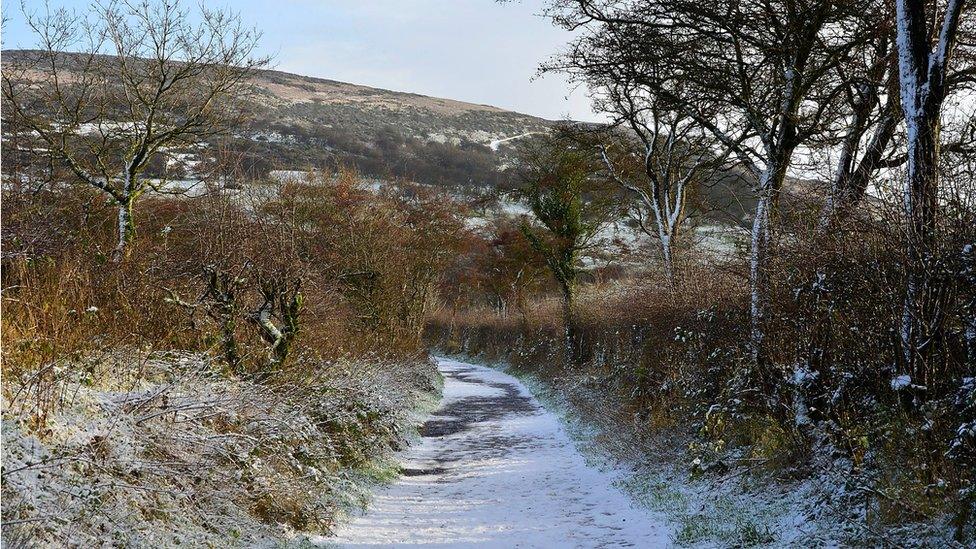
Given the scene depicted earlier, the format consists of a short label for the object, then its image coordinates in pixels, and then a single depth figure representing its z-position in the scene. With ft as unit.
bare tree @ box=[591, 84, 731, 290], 47.72
